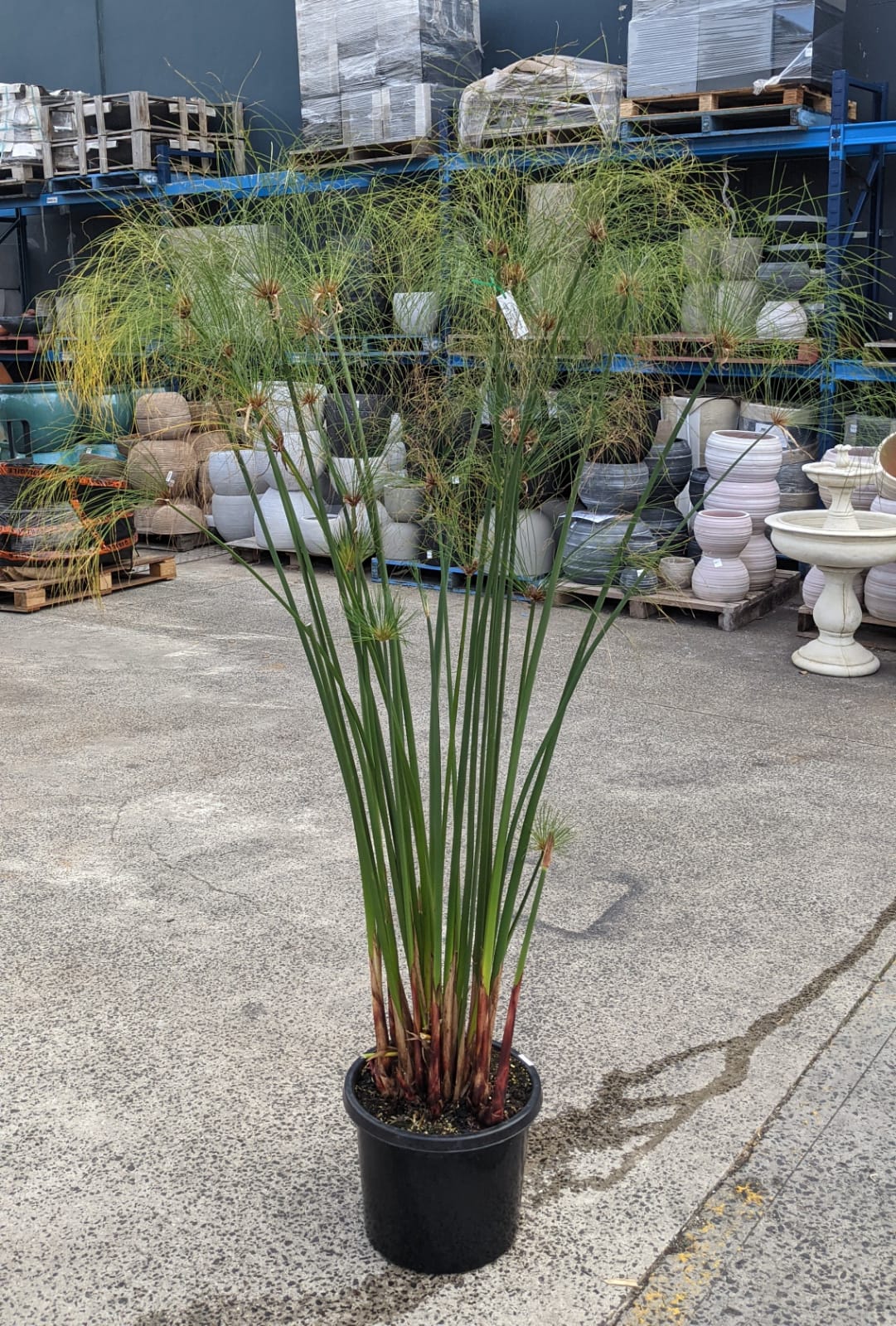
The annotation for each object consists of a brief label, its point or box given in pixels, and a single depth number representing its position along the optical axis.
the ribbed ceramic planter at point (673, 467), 7.15
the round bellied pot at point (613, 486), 7.15
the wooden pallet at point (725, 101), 6.80
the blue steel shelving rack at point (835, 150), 6.71
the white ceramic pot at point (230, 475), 7.83
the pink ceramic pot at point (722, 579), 6.83
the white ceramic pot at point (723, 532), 6.73
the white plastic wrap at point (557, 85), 6.86
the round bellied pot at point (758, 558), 7.09
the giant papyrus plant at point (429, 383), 2.05
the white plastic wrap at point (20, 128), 10.28
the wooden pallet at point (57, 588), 7.38
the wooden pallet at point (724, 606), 6.80
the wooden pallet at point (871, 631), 6.43
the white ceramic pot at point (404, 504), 7.64
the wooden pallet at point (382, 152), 7.84
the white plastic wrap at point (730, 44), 6.75
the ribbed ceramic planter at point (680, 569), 7.16
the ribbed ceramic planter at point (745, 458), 6.74
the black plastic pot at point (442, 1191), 2.17
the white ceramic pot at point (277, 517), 8.29
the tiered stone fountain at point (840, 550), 5.77
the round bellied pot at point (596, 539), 6.66
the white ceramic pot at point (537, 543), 6.98
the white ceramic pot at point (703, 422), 7.50
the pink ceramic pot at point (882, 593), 6.30
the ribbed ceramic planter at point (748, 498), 6.89
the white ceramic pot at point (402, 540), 7.74
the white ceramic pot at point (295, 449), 6.33
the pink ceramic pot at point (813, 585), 6.48
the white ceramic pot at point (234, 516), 8.76
